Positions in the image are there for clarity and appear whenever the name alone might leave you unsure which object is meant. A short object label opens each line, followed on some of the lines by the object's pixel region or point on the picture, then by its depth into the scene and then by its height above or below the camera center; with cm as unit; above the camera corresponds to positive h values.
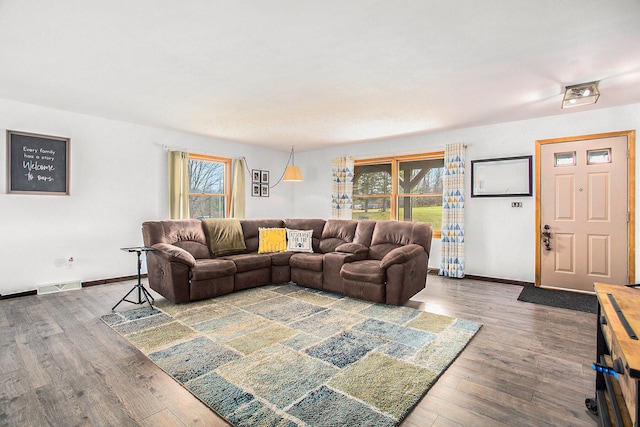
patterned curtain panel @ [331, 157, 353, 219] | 661 +54
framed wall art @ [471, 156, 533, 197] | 473 +56
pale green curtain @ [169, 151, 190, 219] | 535 +50
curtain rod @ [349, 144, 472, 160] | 550 +113
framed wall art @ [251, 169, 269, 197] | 682 +68
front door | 406 +3
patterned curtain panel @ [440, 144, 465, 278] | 517 -1
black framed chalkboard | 399 +67
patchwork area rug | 184 -109
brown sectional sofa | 373 -63
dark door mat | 368 -107
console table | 104 -54
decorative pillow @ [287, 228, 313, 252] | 505 -44
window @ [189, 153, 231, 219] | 588 +53
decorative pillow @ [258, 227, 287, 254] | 504 -42
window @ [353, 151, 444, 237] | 570 +49
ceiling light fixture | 324 +125
